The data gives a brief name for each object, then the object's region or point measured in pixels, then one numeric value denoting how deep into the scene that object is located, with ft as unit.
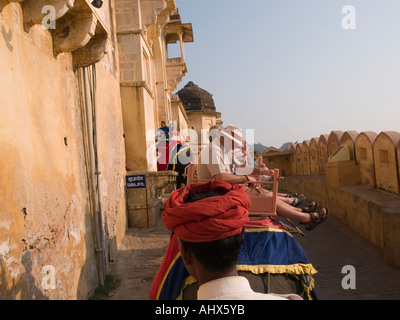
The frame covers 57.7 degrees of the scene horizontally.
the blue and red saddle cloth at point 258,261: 8.54
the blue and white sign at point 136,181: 27.30
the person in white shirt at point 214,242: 5.10
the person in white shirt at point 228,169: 11.57
